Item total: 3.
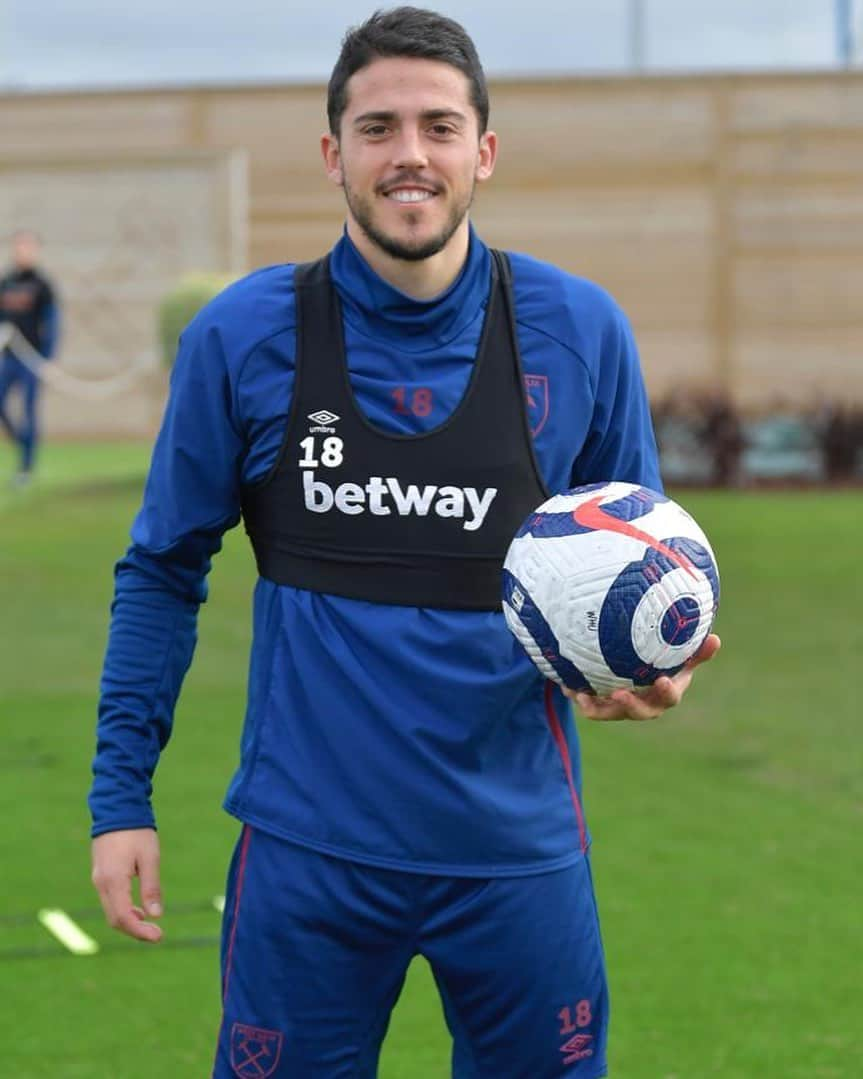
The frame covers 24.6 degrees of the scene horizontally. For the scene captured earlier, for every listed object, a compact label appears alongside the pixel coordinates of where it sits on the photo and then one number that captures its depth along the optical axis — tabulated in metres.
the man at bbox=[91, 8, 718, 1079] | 3.13
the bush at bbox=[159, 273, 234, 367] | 19.28
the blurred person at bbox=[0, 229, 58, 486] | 20.44
